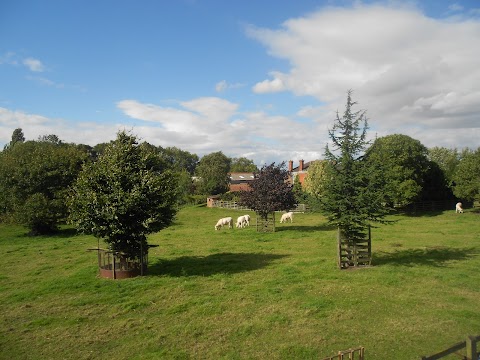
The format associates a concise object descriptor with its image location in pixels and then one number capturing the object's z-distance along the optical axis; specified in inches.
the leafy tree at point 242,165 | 5320.9
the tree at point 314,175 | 2119.5
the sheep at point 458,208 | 1648.6
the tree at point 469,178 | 1573.6
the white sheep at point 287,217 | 1485.0
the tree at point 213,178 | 2785.7
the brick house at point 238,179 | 3413.4
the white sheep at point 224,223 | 1307.5
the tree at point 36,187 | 1232.8
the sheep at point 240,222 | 1375.5
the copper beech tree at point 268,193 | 1190.3
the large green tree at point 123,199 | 610.5
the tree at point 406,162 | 1622.8
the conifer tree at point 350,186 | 642.7
